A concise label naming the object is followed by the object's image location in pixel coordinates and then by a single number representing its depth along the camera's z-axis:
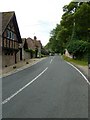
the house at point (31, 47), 21.65
